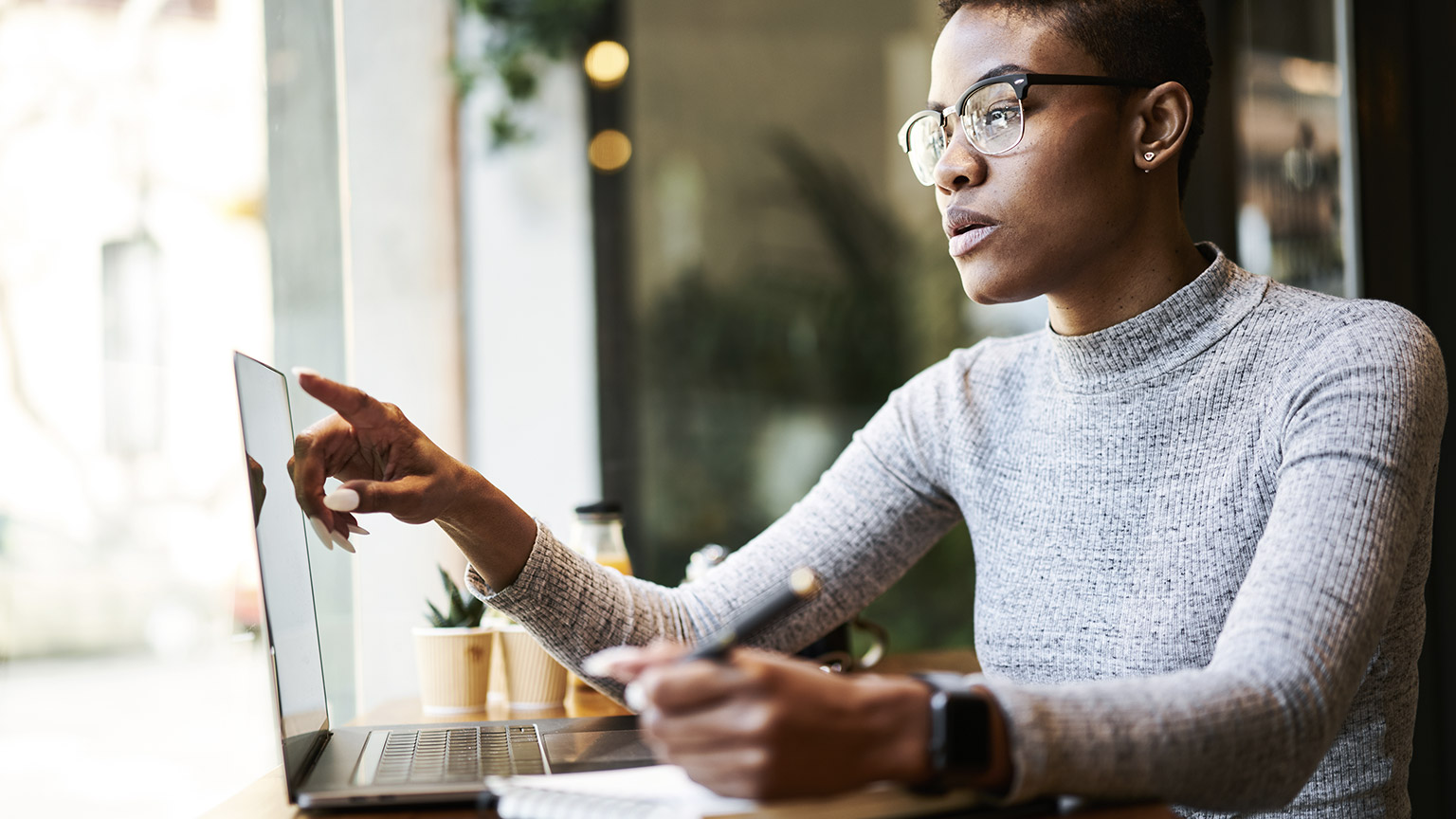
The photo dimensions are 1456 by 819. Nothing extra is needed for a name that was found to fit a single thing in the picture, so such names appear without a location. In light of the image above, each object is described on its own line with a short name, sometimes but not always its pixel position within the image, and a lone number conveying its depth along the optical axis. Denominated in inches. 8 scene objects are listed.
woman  28.4
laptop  28.8
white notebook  23.0
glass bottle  55.2
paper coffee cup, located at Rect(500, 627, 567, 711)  48.9
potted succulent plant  47.6
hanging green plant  73.4
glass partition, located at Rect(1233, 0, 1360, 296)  72.7
